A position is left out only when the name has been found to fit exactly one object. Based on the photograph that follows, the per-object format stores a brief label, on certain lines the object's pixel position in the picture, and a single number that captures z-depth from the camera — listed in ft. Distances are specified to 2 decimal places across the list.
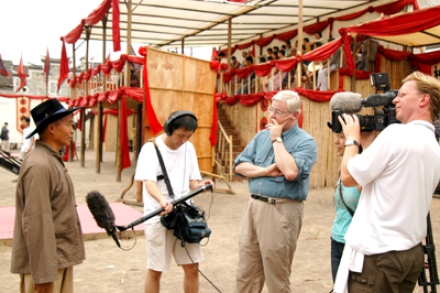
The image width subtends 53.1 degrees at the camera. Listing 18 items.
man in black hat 7.88
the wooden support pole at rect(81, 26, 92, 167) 50.25
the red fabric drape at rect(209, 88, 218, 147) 32.07
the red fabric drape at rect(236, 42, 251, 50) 62.38
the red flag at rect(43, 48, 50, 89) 74.97
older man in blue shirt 10.21
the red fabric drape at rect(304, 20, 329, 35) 49.19
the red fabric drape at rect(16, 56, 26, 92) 92.38
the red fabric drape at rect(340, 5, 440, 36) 29.35
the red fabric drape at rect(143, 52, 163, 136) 27.68
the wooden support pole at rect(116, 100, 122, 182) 39.68
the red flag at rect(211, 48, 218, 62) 66.74
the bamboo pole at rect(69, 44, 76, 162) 55.47
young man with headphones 11.00
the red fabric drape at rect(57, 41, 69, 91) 50.96
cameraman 6.95
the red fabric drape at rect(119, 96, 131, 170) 37.42
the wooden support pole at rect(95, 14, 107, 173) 47.16
